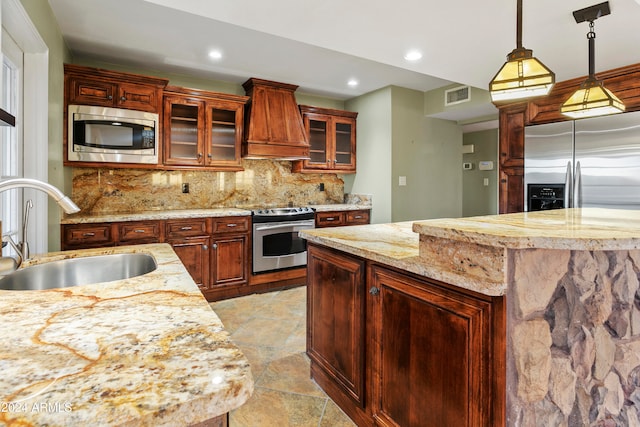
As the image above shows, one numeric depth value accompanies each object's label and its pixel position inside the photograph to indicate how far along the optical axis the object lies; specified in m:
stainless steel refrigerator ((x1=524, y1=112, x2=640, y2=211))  3.12
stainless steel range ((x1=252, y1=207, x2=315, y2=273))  3.90
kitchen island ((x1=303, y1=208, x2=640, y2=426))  1.13
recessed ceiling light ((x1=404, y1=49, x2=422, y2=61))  2.91
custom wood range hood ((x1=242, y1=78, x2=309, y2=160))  4.11
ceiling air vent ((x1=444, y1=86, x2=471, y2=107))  4.23
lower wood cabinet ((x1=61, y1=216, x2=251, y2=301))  3.12
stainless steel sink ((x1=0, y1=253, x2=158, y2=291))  1.40
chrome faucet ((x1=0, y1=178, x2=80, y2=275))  1.12
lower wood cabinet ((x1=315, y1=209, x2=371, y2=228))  4.34
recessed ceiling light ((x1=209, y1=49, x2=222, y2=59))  3.42
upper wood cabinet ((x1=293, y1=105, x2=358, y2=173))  4.65
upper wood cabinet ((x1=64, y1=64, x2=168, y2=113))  3.19
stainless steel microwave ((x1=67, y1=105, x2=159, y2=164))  3.19
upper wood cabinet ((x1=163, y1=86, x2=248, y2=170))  3.73
